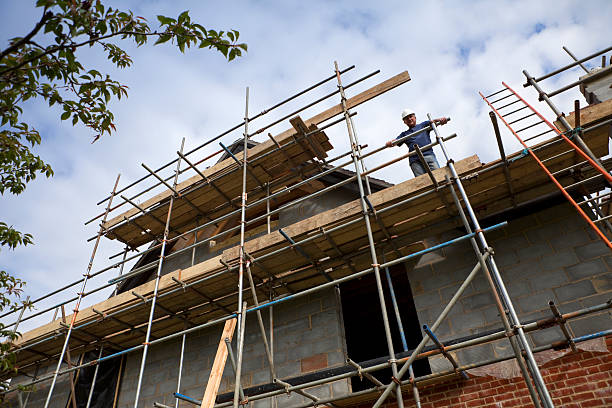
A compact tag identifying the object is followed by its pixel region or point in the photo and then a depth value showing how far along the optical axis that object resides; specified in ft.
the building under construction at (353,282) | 18.51
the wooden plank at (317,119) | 29.27
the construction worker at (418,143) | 25.53
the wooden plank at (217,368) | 17.78
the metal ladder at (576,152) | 18.10
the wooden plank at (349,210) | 20.67
